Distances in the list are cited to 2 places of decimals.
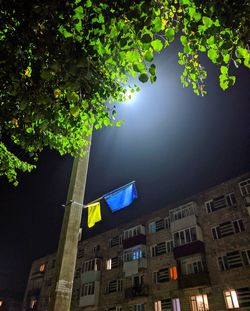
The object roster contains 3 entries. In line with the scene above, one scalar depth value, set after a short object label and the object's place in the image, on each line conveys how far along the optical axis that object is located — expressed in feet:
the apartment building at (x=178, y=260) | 76.79
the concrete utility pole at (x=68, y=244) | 13.67
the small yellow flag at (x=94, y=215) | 31.94
